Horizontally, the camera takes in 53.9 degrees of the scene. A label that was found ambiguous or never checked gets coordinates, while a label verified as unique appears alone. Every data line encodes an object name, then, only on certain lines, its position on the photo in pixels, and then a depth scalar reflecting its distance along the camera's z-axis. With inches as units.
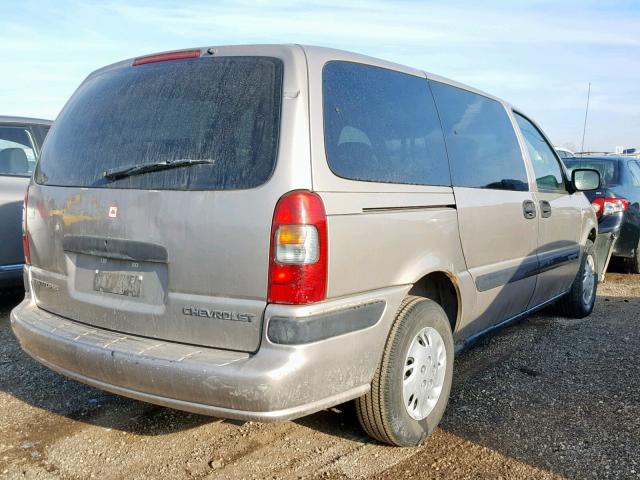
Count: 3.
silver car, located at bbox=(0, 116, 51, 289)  202.8
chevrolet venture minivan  95.8
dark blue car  277.1
